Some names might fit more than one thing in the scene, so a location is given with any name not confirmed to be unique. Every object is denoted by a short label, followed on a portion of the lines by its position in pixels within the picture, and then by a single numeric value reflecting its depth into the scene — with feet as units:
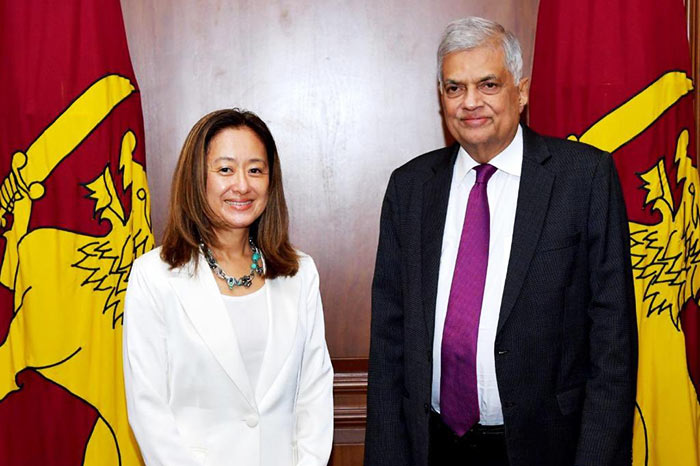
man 6.23
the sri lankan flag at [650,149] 8.18
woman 6.14
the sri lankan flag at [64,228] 8.00
